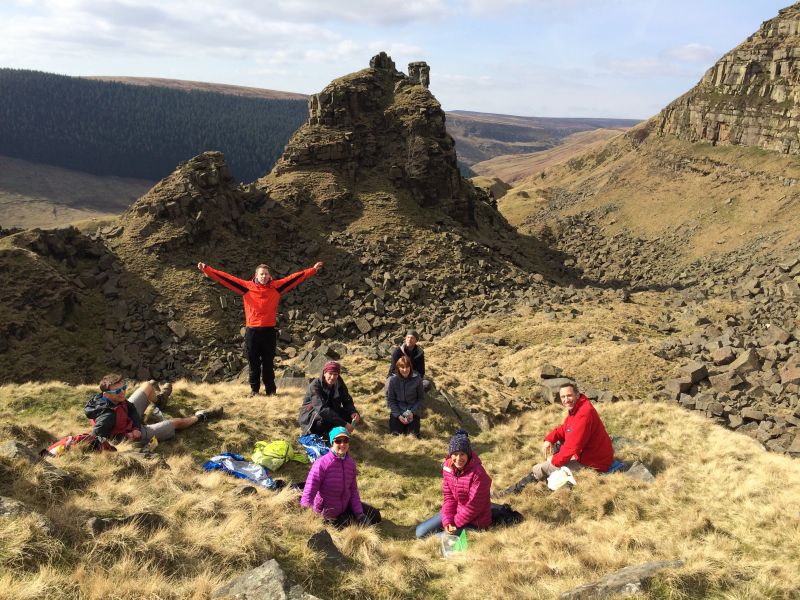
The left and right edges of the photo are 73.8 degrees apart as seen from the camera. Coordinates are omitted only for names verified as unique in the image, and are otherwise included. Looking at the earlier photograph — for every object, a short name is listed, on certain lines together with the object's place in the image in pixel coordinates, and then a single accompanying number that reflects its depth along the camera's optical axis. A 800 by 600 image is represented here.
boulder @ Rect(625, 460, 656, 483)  11.53
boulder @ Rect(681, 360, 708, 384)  21.89
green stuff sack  11.72
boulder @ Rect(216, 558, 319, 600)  6.06
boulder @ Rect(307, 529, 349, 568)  7.54
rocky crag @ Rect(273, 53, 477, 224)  42.94
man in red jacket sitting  10.92
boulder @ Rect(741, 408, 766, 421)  19.23
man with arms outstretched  14.71
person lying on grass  10.54
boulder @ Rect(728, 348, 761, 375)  22.06
